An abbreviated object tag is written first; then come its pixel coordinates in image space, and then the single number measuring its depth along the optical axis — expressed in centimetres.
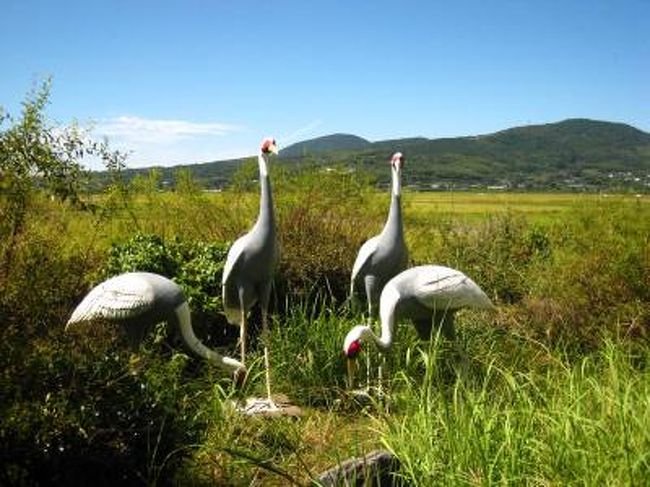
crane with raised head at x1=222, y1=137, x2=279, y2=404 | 644
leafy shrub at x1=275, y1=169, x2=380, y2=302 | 938
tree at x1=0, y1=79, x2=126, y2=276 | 532
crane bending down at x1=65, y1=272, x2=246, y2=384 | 578
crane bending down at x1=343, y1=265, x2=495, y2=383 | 625
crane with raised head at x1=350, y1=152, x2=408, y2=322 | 725
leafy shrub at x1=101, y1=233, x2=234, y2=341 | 813
